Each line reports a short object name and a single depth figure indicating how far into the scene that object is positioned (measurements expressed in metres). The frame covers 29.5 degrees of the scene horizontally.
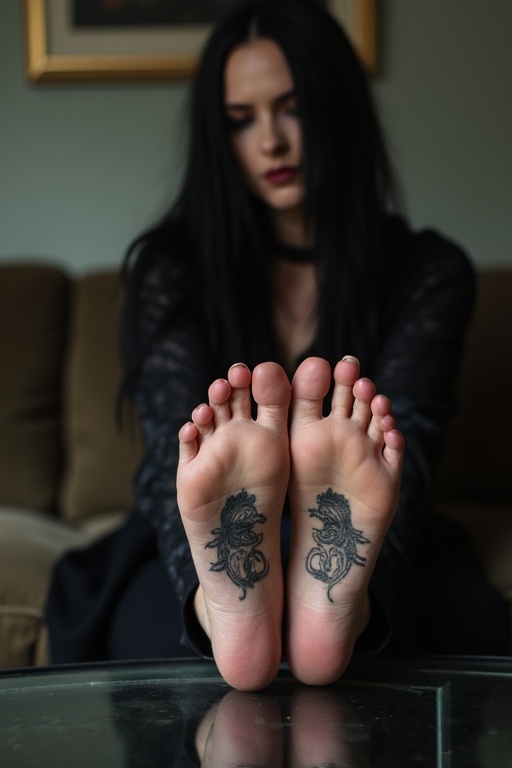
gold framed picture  1.92
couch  1.65
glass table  0.58
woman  0.76
